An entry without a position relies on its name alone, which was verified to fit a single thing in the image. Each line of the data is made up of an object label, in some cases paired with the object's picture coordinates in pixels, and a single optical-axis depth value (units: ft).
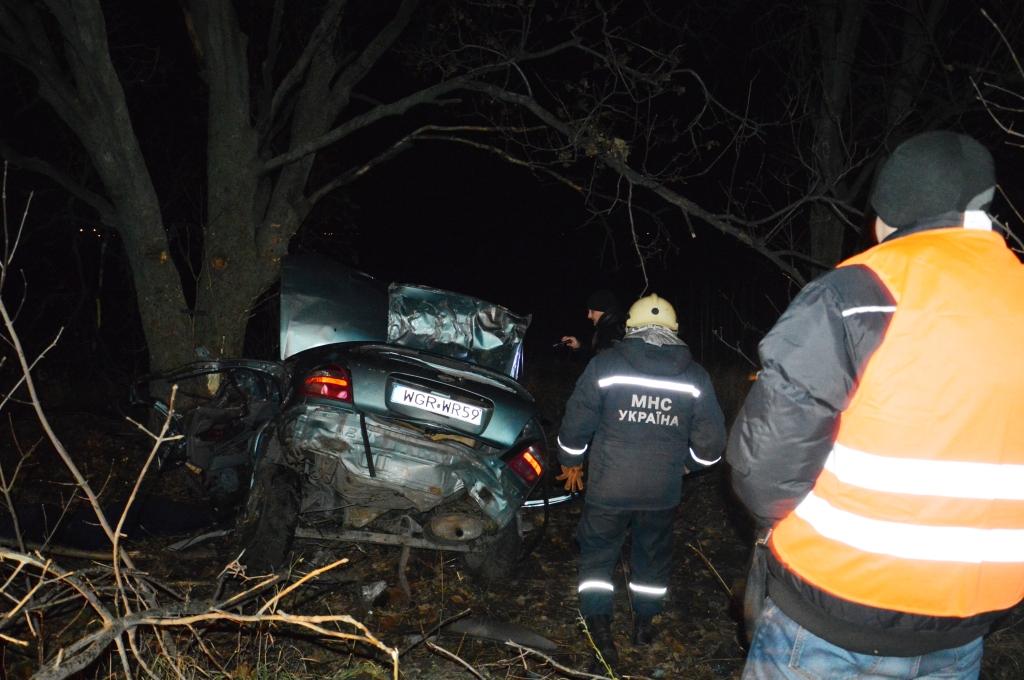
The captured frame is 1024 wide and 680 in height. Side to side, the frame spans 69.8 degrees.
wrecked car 13.66
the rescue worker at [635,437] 13.16
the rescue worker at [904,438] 5.17
